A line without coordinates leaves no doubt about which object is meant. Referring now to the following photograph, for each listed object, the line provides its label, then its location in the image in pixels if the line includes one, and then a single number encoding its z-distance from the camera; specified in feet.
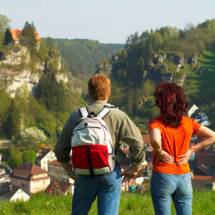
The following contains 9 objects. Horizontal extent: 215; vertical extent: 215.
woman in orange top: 15.40
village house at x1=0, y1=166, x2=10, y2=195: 204.29
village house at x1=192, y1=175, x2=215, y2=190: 132.87
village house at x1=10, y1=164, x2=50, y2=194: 214.28
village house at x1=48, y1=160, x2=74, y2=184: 219.92
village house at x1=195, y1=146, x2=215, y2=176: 217.44
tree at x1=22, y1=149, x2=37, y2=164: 262.06
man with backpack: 14.79
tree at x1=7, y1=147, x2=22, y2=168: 263.90
